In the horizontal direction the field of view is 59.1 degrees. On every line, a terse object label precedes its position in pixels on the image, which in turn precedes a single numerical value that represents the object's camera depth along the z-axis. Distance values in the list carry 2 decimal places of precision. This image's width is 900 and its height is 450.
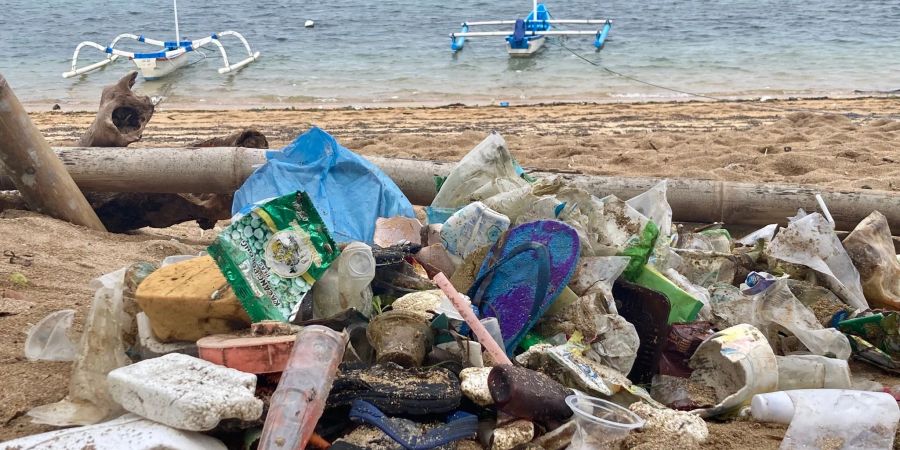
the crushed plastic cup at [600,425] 1.90
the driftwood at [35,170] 3.69
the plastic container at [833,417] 2.05
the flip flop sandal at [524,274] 2.55
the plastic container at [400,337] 2.20
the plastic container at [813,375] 2.45
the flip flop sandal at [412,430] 1.87
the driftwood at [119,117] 4.57
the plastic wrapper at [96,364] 2.01
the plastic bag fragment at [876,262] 3.12
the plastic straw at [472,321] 2.26
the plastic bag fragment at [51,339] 2.40
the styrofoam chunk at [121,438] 1.71
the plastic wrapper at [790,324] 2.65
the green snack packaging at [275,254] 2.25
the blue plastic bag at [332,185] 3.57
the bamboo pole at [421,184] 4.03
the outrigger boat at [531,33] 17.53
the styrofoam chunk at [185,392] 1.75
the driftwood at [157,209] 4.36
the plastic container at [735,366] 2.29
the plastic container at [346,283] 2.48
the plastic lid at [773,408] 2.17
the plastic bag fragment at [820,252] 3.08
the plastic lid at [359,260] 2.47
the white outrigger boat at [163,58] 16.41
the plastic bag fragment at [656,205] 3.33
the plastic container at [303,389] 1.76
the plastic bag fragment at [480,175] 3.41
